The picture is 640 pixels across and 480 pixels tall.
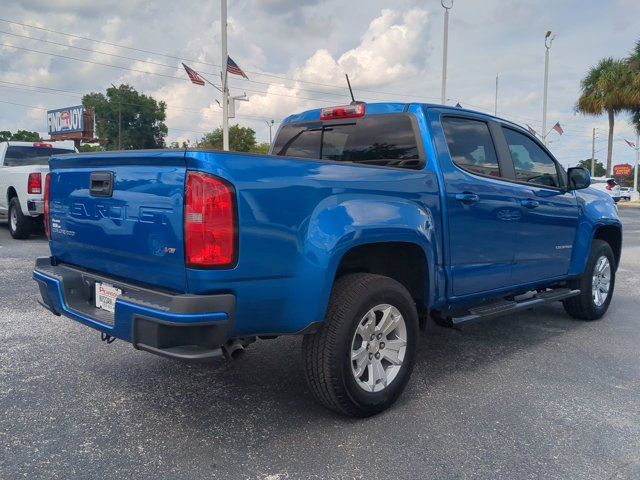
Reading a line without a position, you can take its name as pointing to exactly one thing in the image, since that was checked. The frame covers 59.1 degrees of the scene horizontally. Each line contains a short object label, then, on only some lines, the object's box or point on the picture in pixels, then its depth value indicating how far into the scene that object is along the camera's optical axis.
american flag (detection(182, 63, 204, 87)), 21.72
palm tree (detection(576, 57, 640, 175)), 33.53
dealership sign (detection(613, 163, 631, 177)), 55.53
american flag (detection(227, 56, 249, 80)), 19.58
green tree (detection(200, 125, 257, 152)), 54.44
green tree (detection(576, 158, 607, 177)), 96.64
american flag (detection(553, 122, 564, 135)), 33.03
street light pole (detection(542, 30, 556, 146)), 32.38
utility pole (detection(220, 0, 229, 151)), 19.23
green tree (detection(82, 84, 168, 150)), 74.12
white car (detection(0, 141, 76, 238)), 10.20
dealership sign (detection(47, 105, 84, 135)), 62.44
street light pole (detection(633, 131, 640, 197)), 37.17
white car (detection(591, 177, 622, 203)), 23.82
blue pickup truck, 2.64
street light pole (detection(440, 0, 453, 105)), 24.36
